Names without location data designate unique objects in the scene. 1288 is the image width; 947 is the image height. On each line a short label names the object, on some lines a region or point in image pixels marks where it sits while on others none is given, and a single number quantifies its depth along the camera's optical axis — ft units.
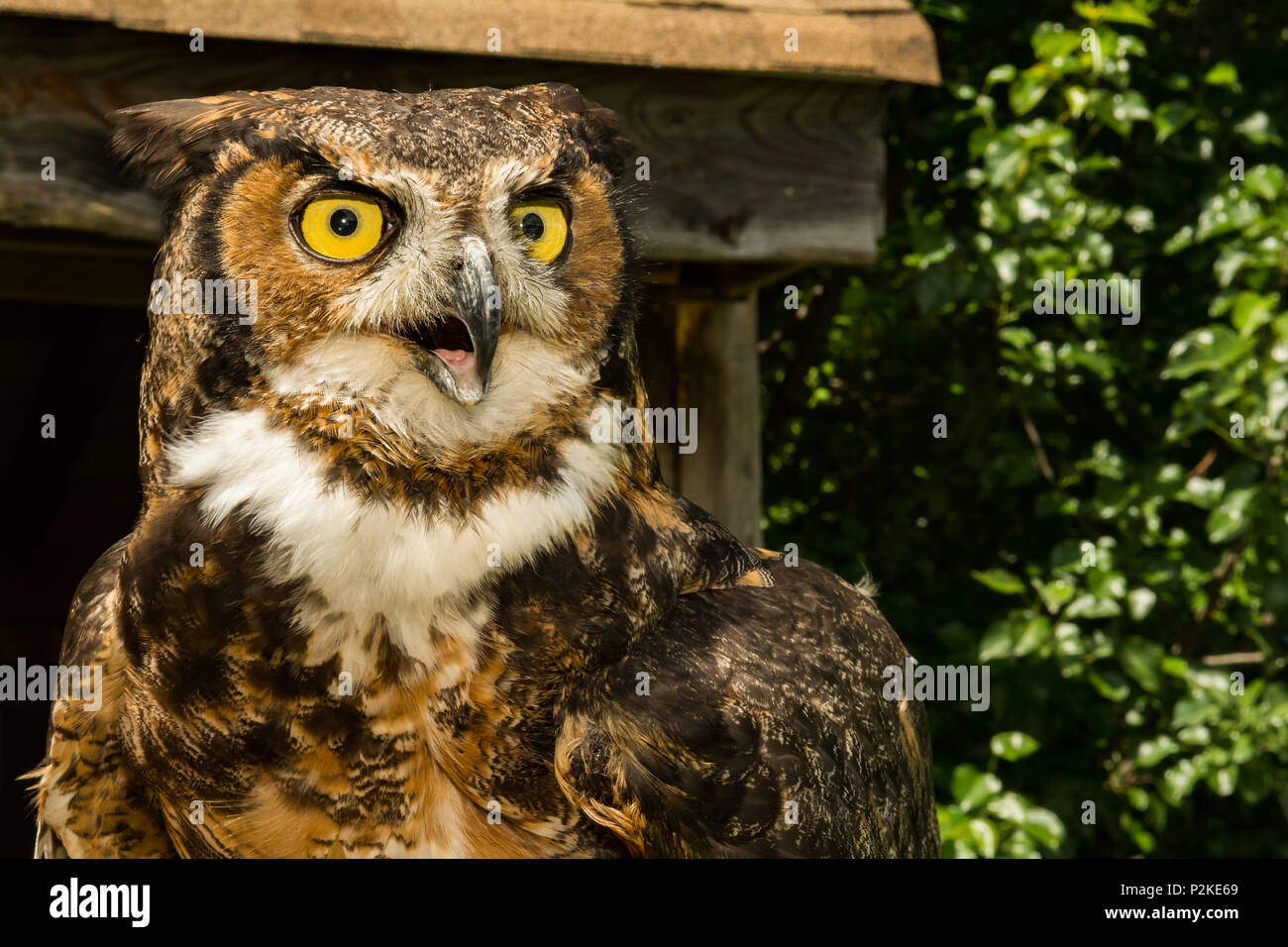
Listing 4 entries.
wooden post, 9.81
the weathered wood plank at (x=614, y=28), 7.11
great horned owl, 4.75
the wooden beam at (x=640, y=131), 6.95
